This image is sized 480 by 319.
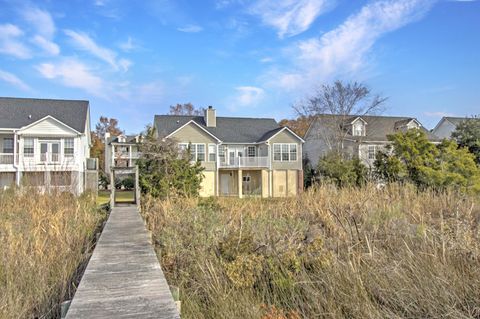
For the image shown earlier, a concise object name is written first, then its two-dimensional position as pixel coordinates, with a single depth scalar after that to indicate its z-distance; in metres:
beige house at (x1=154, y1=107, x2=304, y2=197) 30.05
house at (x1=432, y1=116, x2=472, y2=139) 37.00
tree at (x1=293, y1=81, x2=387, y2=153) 30.53
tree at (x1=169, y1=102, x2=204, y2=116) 60.84
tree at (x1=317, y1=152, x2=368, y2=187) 21.45
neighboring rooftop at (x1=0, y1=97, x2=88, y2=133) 26.44
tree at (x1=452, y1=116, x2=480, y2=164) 26.86
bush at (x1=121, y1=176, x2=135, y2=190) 32.92
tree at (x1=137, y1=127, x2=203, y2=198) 13.44
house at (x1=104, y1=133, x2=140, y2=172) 46.47
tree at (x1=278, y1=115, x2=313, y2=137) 46.31
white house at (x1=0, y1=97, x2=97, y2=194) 25.47
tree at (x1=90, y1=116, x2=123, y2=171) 59.58
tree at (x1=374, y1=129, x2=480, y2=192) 15.50
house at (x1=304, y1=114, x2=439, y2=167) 31.28
